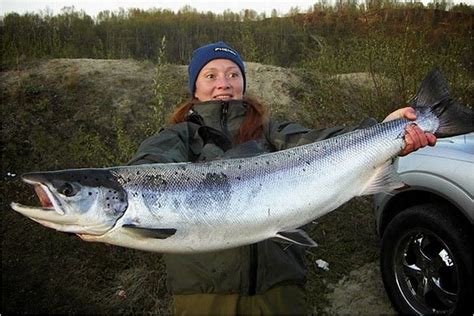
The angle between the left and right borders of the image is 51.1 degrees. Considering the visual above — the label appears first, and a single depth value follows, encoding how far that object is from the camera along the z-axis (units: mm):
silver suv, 3594
